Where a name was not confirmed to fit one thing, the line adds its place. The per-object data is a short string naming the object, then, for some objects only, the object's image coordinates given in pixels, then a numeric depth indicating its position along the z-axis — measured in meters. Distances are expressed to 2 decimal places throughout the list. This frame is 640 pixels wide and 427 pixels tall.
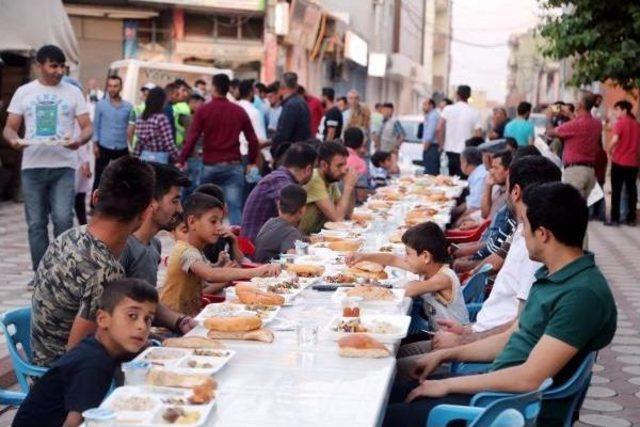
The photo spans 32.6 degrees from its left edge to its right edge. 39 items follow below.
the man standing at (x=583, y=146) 16.28
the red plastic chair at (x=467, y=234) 9.90
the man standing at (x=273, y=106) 17.20
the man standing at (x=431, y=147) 19.84
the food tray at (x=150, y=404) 3.16
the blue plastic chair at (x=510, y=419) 3.40
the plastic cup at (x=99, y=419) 3.12
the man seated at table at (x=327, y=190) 9.65
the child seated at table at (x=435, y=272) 6.02
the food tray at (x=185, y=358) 3.81
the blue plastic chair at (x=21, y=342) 4.46
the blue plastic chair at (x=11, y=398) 4.48
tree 14.82
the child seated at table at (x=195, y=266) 5.98
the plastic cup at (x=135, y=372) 3.74
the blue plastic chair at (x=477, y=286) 7.02
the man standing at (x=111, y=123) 13.77
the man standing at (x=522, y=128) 18.67
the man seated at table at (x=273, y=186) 8.84
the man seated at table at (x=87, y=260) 4.29
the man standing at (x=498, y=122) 21.06
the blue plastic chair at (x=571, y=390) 4.10
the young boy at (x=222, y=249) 7.16
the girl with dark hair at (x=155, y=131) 12.97
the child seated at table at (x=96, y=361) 3.68
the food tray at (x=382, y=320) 4.50
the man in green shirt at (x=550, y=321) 4.05
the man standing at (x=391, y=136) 21.17
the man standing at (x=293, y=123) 13.40
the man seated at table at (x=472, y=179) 11.82
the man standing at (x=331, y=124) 17.12
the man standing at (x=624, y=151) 17.22
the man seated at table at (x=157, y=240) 5.19
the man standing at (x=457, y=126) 18.53
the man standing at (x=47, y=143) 9.06
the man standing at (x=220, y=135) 11.98
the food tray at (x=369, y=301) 5.48
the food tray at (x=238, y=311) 4.87
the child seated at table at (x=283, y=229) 7.68
